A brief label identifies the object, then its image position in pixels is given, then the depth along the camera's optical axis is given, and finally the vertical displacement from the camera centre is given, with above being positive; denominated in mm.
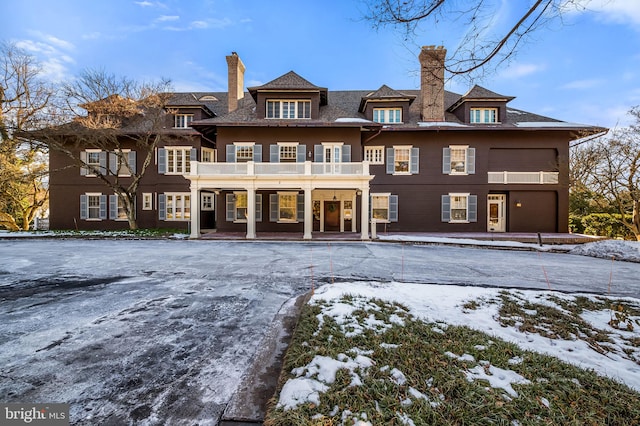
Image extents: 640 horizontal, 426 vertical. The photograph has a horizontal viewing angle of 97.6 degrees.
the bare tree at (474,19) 4031 +2775
